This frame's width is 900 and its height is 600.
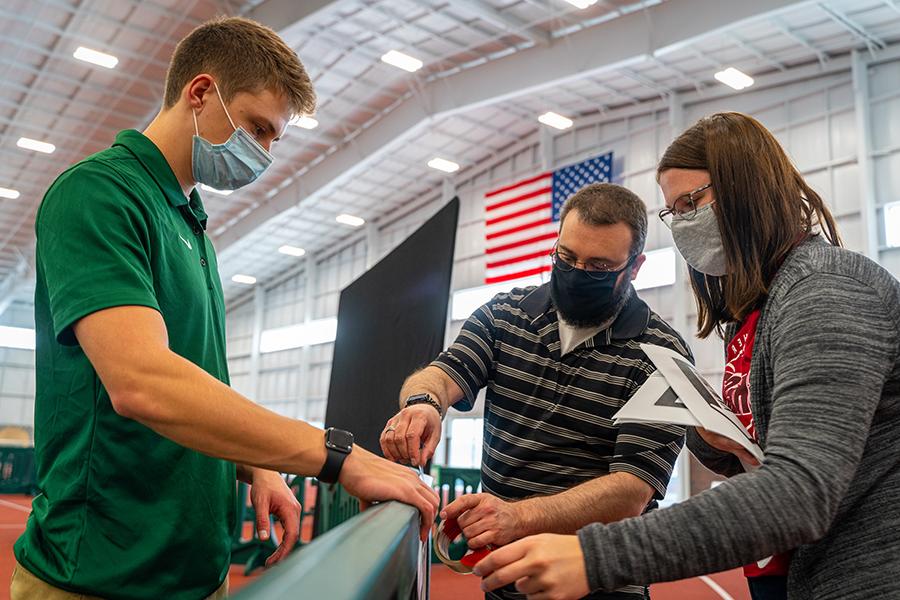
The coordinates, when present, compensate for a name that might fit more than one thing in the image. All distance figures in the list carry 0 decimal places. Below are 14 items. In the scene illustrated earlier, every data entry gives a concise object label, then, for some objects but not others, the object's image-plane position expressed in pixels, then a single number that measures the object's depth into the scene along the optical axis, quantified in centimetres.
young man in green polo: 116
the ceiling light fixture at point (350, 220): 2363
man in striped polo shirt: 192
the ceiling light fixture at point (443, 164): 2016
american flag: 1694
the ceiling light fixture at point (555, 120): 1747
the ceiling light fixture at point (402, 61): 1492
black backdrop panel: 410
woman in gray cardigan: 97
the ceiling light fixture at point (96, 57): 1474
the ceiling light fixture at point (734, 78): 1465
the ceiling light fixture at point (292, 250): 2594
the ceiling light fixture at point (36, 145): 1839
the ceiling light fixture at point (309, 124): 1759
